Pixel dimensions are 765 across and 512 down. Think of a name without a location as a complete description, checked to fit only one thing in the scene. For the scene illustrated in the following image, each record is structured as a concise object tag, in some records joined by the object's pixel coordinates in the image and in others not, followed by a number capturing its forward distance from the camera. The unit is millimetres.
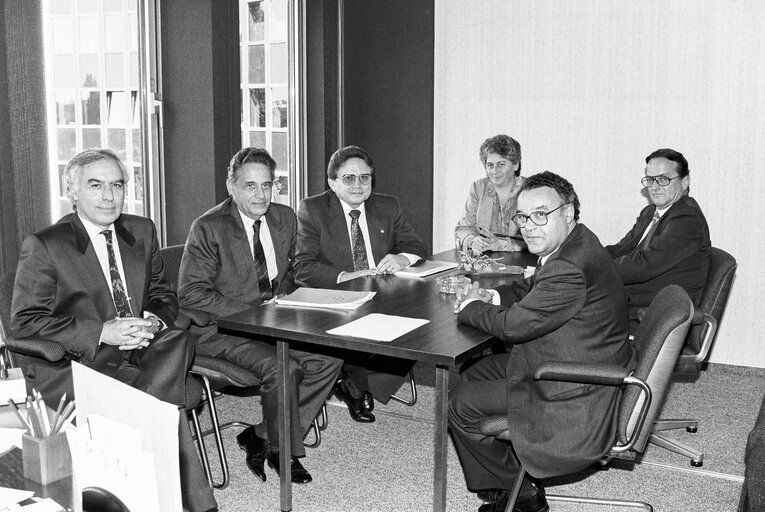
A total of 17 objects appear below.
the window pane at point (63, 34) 4398
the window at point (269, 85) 5910
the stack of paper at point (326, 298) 3689
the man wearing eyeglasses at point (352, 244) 4758
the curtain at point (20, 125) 4090
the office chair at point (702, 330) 4184
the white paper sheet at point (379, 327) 3195
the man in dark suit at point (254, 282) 3902
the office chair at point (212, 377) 3738
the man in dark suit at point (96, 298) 3332
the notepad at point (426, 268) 4480
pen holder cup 1754
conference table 3092
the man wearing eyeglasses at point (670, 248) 4691
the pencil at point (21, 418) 1801
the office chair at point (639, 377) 3014
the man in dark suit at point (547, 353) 3107
